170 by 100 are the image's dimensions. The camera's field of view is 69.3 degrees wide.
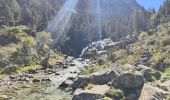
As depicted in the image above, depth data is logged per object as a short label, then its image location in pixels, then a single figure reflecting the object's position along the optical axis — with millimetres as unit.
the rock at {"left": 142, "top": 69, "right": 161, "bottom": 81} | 22228
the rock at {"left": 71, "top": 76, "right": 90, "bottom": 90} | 23306
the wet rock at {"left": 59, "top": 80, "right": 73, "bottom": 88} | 27067
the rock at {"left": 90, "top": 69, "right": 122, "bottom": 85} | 21089
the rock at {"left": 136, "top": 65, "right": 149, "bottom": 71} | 24317
